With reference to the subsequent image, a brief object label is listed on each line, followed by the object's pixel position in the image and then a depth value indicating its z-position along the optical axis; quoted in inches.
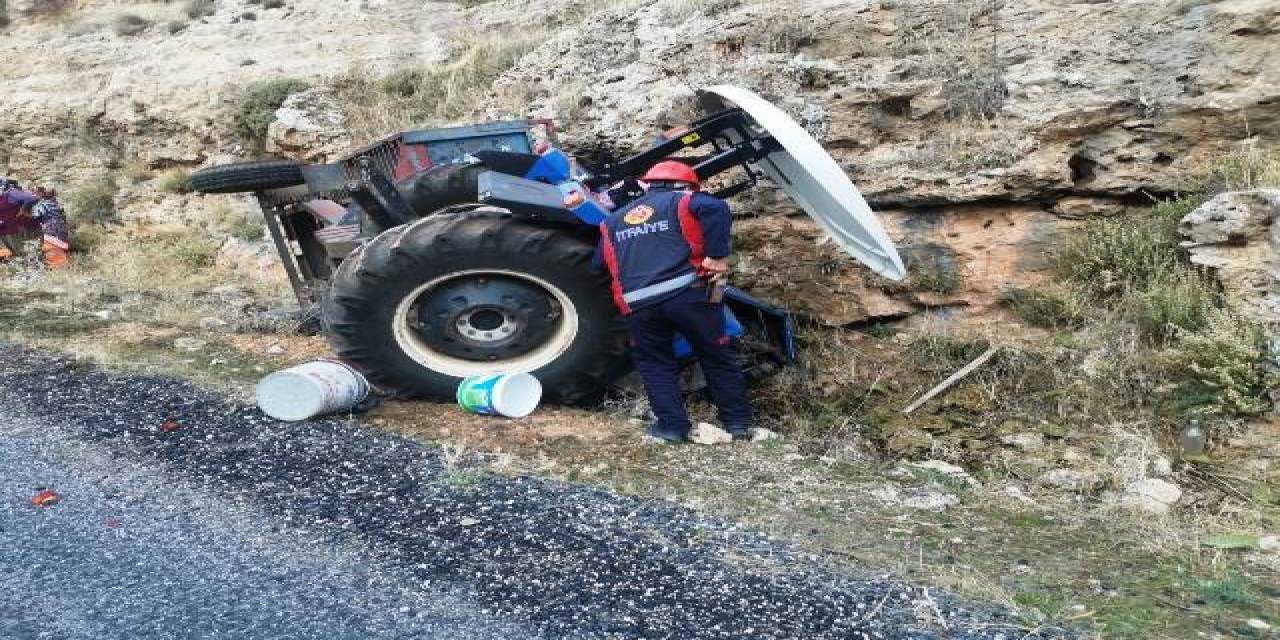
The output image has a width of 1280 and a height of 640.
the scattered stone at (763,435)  177.9
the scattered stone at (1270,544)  125.2
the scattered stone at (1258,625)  104.8
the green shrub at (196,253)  398.9
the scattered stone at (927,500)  145.6
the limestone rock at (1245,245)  168.7
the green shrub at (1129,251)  189.2
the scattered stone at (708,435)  174.6
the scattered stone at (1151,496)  143.0
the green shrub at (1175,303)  175.0
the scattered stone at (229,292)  331.6
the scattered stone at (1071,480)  153.5
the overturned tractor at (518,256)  181.8
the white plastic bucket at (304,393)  176.4
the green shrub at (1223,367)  156.3
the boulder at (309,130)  410.9
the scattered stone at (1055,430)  172.6
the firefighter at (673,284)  170.2
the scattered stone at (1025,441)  171.6
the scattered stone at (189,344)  240.8
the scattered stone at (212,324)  269.0
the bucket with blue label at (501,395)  181.3
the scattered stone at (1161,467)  152.7
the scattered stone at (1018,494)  149.1
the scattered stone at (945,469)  159.8
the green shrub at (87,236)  428.1
